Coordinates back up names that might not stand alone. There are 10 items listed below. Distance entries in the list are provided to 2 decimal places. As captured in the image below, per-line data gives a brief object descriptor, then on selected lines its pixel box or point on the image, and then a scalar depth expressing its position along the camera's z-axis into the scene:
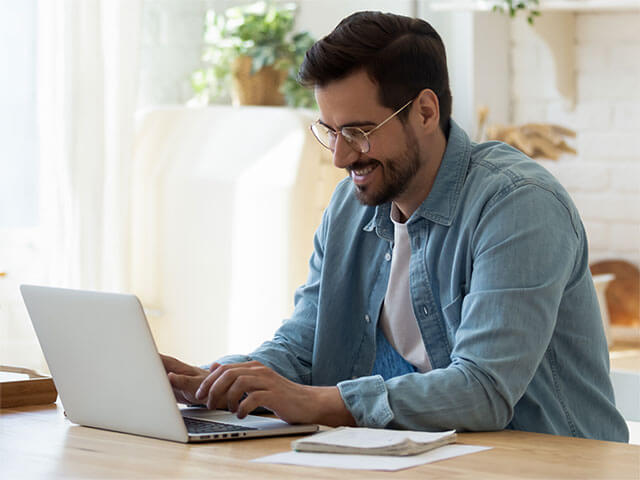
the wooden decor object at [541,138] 5.19
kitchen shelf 4.63
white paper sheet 2.52
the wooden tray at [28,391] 3.03
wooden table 2.49
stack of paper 2.58
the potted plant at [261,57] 5.34
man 2.79
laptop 2.69
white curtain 4.74
